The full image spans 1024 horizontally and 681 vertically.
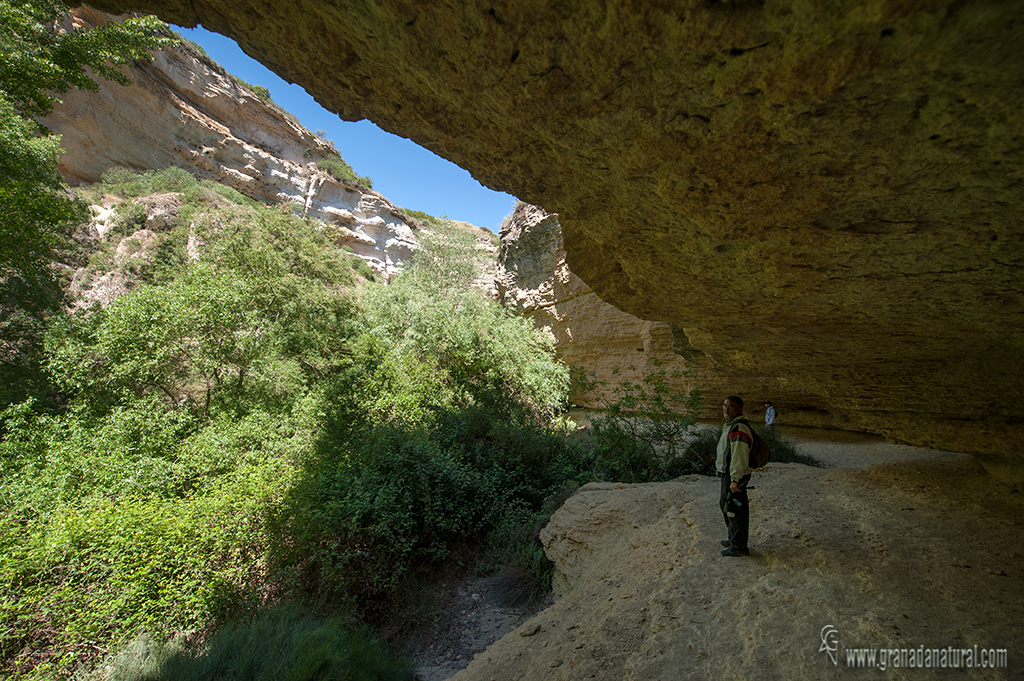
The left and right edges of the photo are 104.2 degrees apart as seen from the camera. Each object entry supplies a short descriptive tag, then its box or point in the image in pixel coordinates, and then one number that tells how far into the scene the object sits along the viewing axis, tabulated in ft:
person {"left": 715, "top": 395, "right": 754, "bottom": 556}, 8.96
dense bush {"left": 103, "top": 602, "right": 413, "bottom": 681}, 9.42
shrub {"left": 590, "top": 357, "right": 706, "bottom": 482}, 21.71
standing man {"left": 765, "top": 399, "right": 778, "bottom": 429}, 24.94
